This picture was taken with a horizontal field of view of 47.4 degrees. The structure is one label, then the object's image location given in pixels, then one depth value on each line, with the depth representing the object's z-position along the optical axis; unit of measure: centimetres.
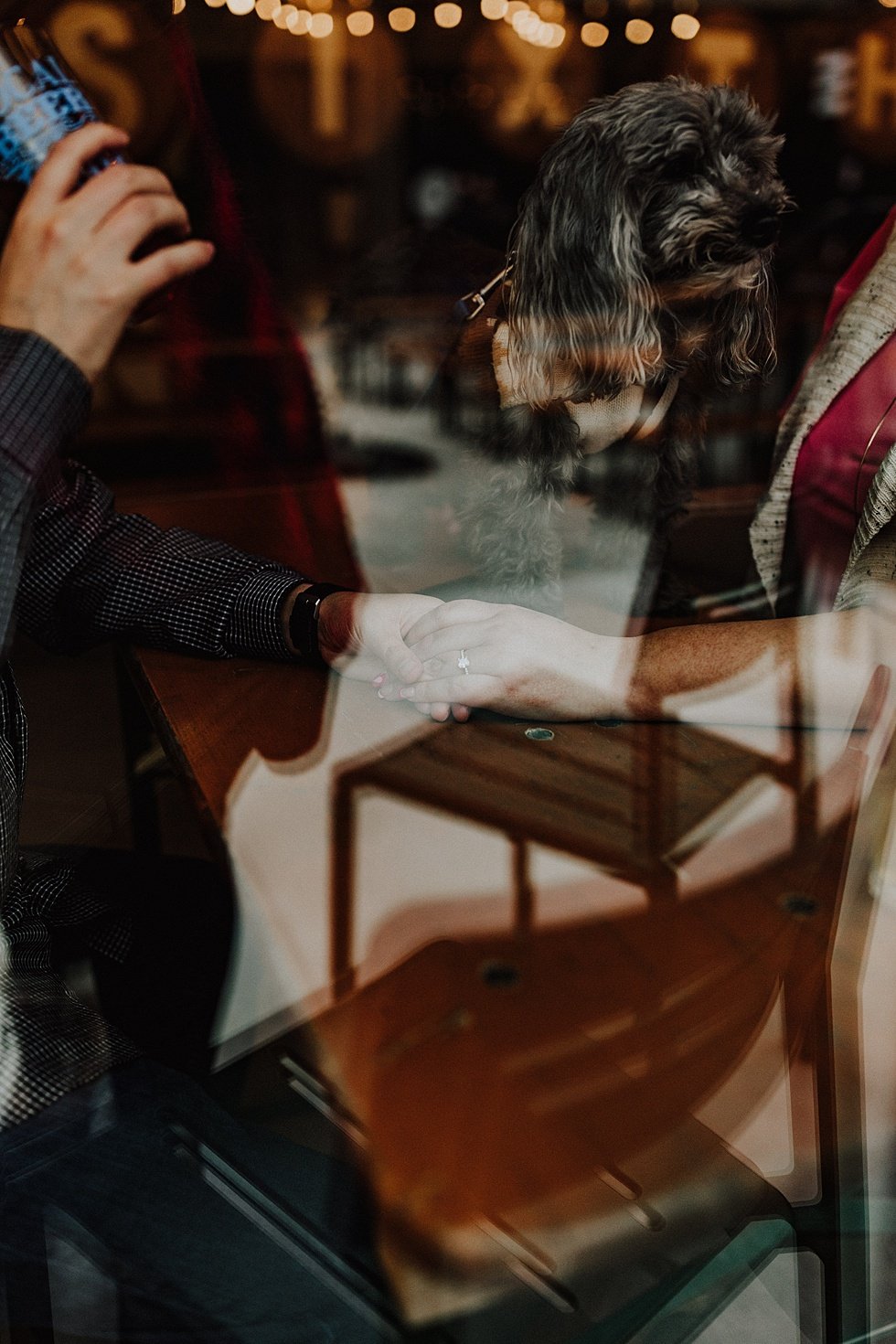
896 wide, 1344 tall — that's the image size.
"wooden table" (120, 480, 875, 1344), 65
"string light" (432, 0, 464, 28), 161
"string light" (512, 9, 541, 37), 153
